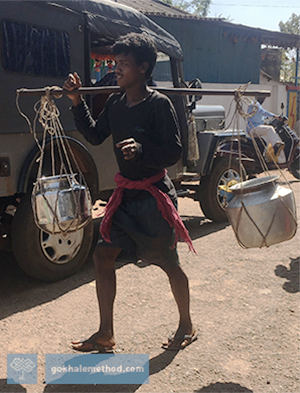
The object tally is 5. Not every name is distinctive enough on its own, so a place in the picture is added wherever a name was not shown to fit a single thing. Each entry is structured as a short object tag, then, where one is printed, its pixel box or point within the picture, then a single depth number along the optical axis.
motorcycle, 8.61
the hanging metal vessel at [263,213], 2.72
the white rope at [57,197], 2.73
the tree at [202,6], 35.41
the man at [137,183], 2.62
